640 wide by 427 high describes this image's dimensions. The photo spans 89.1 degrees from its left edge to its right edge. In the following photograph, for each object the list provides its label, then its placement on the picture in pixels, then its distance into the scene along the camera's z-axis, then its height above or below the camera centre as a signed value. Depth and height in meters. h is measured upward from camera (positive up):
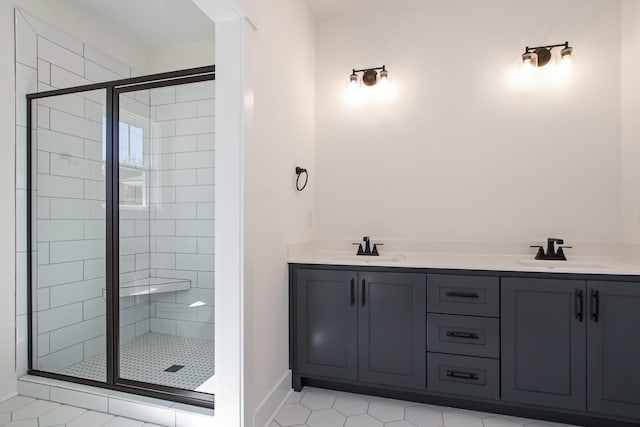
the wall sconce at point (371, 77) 2.45 +1.03
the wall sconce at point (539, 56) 2.14 +1.04
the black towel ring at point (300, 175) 2.26 +0.27
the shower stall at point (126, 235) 1.95 -0.17
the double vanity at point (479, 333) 1.64 -0.67
